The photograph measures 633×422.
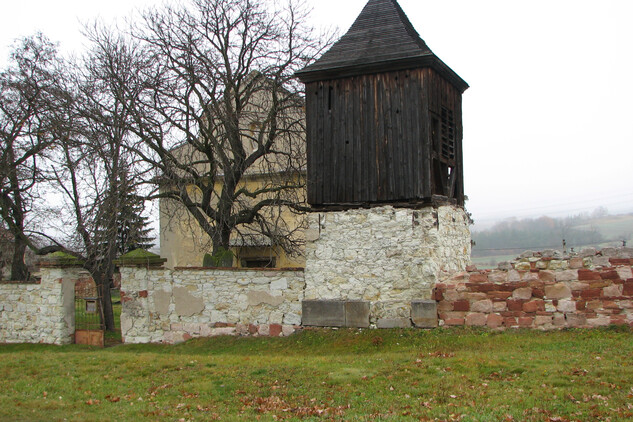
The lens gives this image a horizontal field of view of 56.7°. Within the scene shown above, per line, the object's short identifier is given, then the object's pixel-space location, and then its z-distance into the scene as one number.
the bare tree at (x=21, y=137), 18.34
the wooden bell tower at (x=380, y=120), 12.48
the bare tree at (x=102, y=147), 15.06
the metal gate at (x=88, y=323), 15.33
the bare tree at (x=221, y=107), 15.82
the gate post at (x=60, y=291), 15.60
